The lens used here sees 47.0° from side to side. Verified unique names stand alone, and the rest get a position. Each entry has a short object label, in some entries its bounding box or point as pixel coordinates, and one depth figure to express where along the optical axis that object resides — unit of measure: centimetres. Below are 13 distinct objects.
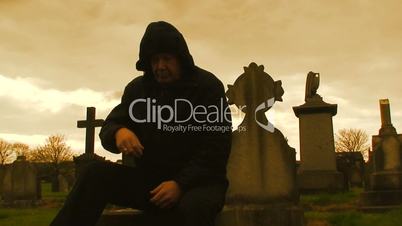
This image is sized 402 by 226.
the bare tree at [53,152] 5050
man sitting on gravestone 224
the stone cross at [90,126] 1376
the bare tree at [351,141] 4400
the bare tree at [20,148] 5694
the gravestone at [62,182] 2380
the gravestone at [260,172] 517
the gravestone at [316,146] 1128
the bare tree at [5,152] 5650
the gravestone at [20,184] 1401
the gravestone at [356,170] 1716
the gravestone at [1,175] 1438
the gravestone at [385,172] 916
